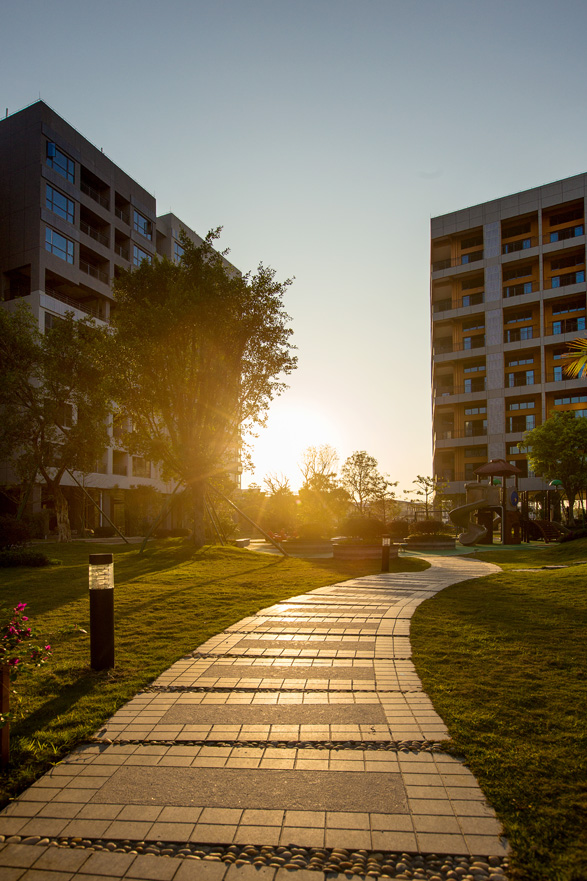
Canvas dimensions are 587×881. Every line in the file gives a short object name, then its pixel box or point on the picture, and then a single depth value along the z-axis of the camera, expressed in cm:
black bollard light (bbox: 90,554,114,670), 559
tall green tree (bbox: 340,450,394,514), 5247
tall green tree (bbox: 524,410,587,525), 3603
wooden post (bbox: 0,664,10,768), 346
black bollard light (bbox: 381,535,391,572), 1545
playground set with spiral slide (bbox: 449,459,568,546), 2903
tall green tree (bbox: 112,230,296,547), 1931
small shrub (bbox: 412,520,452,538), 2847
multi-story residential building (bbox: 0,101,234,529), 3850
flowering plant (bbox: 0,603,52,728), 360
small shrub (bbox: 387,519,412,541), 2863
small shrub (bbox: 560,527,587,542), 2053
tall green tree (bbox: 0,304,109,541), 2475
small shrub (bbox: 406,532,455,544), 2671
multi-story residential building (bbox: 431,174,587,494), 5612
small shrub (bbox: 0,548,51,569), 1540
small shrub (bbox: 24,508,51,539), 3384
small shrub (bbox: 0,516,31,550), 1730
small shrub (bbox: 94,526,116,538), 3541
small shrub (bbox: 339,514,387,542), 2091
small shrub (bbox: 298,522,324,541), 2338
